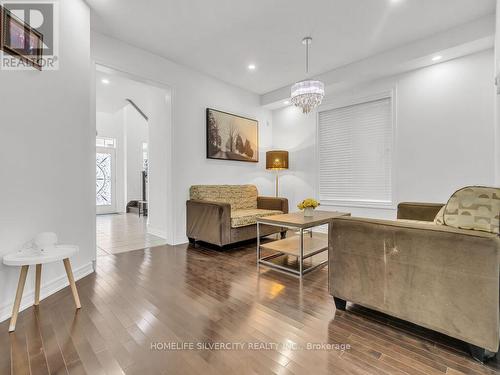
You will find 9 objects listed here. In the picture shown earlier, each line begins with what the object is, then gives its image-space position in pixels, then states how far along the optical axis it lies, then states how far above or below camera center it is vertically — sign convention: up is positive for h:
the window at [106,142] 7.95 +1.45
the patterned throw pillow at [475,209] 1.35 -0.13
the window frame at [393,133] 3.92 +0.89
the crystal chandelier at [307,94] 3.14 +1.19
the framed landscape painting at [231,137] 4.50 +0.96
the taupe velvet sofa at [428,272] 1.33 -0.53
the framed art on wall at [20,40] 1.85 +1.18
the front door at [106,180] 7.96 +0.20
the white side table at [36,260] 1.68 -0.52
